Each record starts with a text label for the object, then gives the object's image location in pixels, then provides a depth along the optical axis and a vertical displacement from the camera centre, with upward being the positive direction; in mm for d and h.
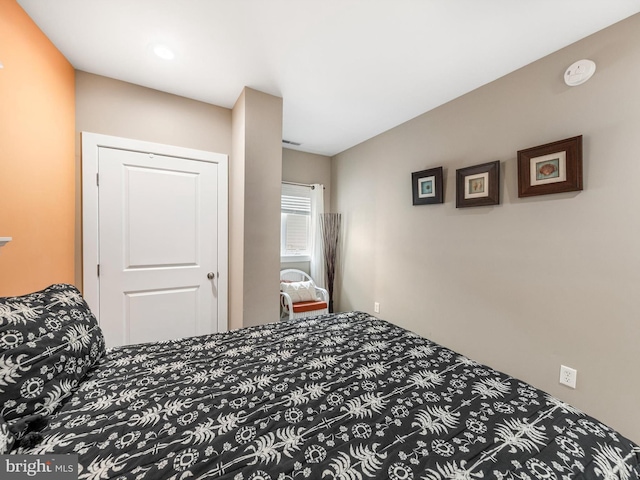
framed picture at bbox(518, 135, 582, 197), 1677 +493
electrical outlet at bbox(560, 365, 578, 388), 1707 -901
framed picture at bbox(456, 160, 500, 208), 2119 +464
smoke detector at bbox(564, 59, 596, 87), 1628 +1068
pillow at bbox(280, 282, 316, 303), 3277 -670
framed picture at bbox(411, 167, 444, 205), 2547 +535
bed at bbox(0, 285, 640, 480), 726 -620
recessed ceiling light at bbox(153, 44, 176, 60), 1791 +1300
